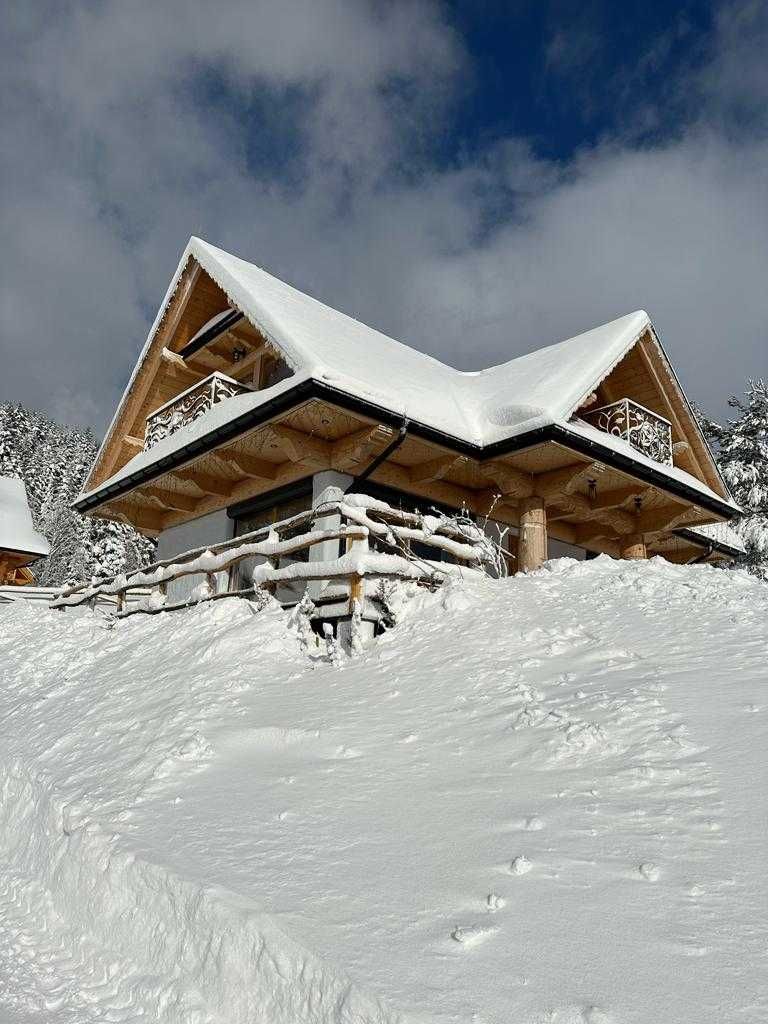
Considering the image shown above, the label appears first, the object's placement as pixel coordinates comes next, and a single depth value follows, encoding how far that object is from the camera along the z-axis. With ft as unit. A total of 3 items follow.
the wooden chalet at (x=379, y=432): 37.42
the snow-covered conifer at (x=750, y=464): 82.99
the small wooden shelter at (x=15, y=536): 88.22
